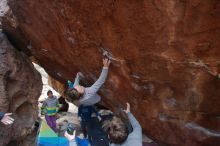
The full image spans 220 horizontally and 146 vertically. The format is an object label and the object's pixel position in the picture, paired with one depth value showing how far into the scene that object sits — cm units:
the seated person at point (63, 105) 1012
